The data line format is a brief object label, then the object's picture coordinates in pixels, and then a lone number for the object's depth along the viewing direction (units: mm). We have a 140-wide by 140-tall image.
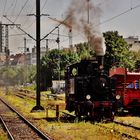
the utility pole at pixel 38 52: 37094
